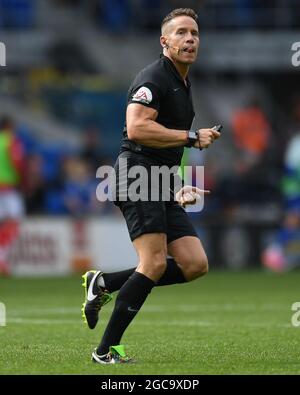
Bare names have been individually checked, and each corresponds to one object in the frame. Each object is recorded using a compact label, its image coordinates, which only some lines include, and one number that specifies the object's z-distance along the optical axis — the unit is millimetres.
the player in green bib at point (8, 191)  18312
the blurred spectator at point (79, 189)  19531
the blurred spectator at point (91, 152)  20891
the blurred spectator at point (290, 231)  18938
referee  7703
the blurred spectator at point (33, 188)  20158
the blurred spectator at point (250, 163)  20625
